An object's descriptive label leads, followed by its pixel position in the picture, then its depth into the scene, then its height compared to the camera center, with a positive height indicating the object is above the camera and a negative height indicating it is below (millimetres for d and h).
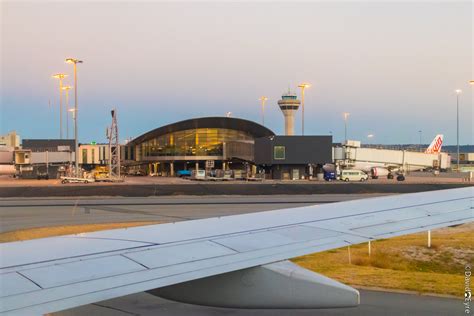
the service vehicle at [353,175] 69750 -2577
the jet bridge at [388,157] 79875 +164
